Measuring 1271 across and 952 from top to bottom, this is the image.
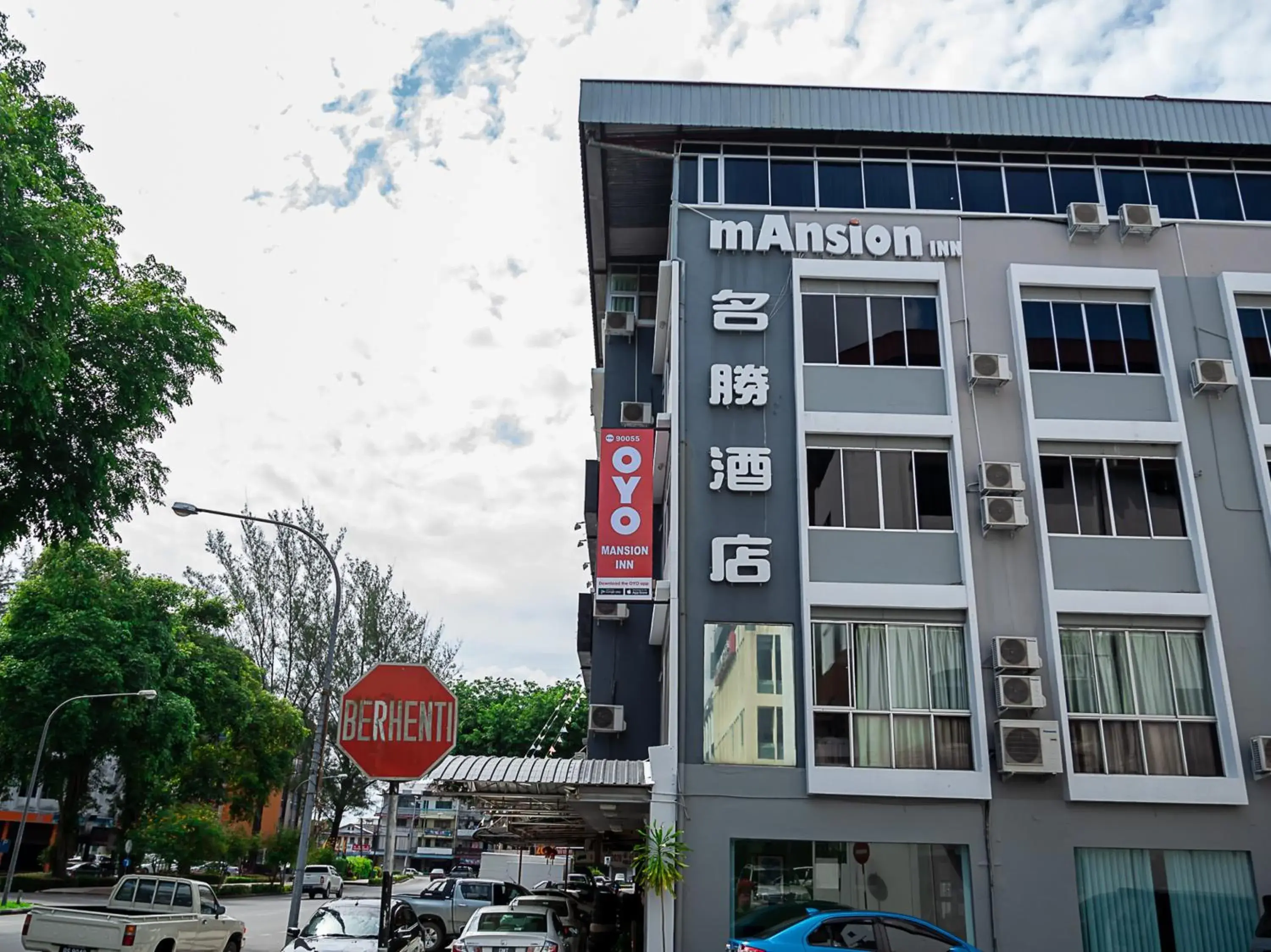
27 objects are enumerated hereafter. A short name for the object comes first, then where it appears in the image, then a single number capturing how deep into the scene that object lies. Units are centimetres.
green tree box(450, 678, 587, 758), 4159
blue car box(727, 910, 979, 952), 1127
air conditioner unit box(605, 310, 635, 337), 2311
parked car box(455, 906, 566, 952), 1502
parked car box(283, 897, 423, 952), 1357
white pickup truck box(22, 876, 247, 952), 1352
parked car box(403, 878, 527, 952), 2236
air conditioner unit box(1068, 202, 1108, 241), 1761
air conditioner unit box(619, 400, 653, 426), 2066
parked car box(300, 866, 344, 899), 4175
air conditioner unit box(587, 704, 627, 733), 2086
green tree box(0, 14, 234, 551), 1616
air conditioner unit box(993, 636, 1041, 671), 1488
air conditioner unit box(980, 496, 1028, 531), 1566
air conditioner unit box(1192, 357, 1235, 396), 1664
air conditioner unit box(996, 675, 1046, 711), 1471
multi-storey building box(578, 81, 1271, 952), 1459
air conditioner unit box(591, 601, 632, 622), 2202
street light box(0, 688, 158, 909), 2868
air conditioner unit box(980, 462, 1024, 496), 1586
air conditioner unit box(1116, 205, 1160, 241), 1766
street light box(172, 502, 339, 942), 1762
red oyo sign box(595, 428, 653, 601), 1652
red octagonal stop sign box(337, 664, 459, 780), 624
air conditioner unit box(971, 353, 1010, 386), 1659
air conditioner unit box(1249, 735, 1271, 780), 1459
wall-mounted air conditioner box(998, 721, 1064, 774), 1448
